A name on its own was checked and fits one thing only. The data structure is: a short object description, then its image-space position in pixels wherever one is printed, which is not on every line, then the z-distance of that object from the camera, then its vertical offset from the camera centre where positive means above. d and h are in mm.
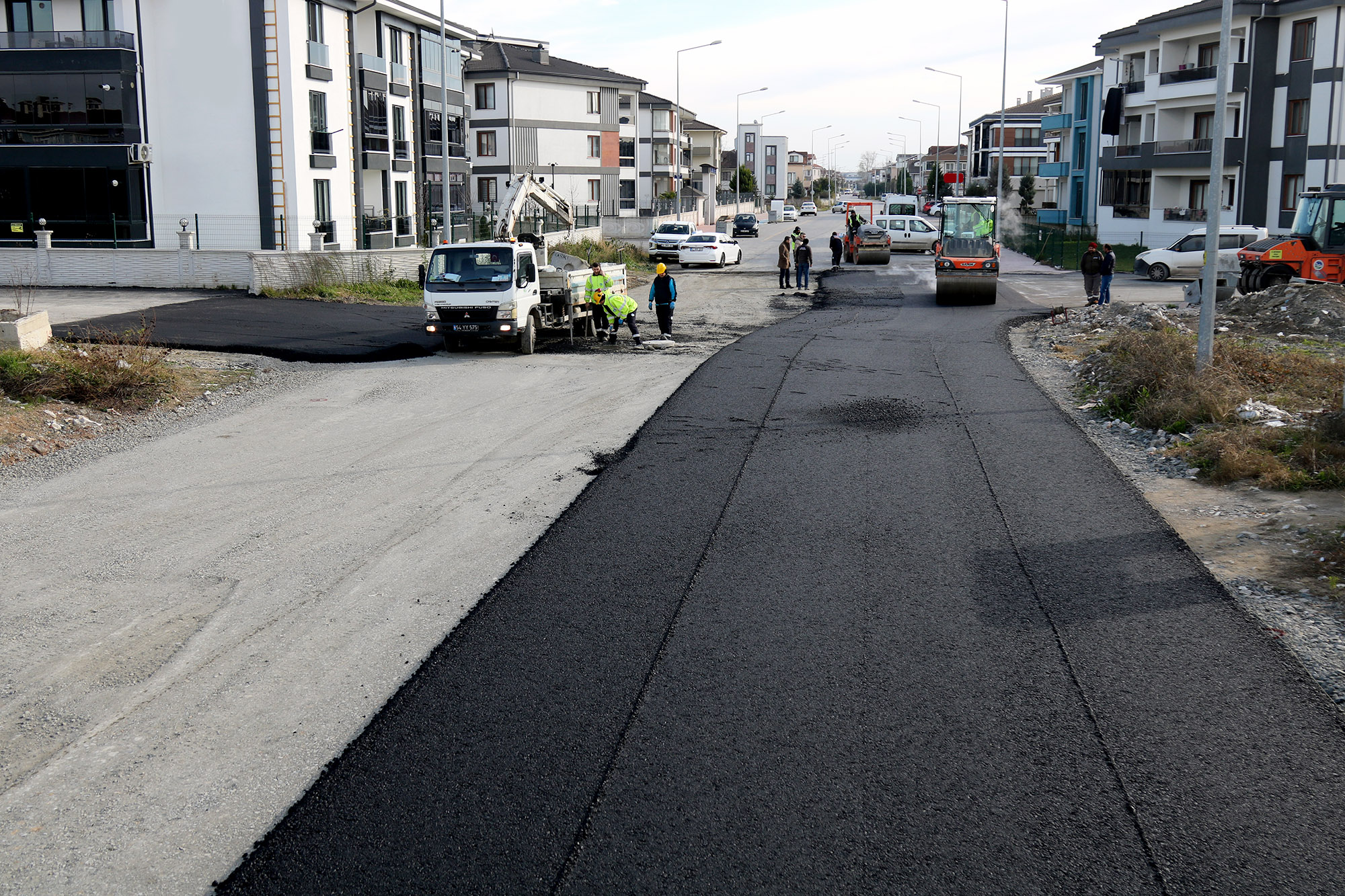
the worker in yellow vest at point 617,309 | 23219 -1219
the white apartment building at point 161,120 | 35219 +3820
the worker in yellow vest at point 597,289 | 23219 -849
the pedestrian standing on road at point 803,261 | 35531 -422
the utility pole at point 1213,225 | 16203 +327
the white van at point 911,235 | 55281 +582
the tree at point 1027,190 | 94500 +4595
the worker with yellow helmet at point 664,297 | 23703 -1020
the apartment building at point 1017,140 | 112500 +10598
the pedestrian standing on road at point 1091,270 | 30516 -578
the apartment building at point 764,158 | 190375 +14754
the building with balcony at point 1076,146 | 68938 +6229
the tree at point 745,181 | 138375 +7812
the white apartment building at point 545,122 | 63438 +6957
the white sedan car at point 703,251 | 46466 -188
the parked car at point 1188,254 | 37375 -217
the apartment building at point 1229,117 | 45312 +5549
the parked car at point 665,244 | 47875 +105
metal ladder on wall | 35219 +3786
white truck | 20734 -840
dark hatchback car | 79812 +1456
